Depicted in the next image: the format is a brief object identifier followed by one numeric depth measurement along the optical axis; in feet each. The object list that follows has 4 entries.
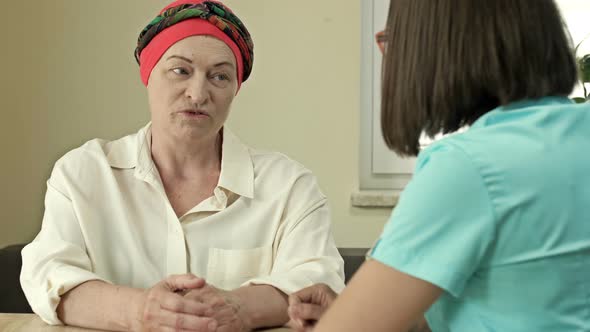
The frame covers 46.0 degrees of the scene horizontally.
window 10.07
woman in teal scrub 2.44
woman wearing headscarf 5.14
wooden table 4.41
